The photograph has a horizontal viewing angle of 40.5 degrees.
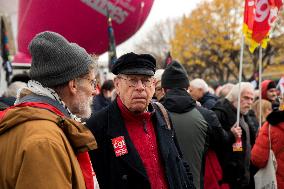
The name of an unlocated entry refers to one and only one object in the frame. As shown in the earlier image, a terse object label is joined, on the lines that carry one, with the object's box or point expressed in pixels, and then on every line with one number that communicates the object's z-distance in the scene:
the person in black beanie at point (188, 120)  3.66
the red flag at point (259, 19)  4.90
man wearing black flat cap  2.59
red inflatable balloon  5.50
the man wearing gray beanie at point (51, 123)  1.56
